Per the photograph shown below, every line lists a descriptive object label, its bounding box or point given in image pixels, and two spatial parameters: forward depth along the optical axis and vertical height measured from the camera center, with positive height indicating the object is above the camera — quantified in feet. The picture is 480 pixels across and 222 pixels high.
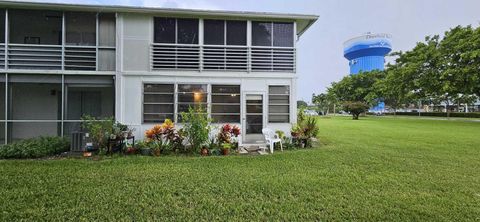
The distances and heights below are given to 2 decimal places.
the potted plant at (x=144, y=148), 24.18 -3.88
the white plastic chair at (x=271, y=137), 26.66 -3.05
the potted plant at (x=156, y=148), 24.00 -3.87
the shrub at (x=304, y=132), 29.35 -2.57
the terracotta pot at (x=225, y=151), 24.91 -4.25
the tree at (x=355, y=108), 98.25 +1.38
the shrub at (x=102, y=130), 23.48 -2.19
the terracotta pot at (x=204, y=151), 24.43 -4.21
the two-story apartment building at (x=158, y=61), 27.94 +5.67
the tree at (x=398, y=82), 78.59 +10.15
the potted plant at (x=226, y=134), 25.44 -2.54
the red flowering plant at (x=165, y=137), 24.50 -2.84
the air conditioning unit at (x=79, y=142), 24.50 -3.42
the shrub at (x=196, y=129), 24.30 -1.96
